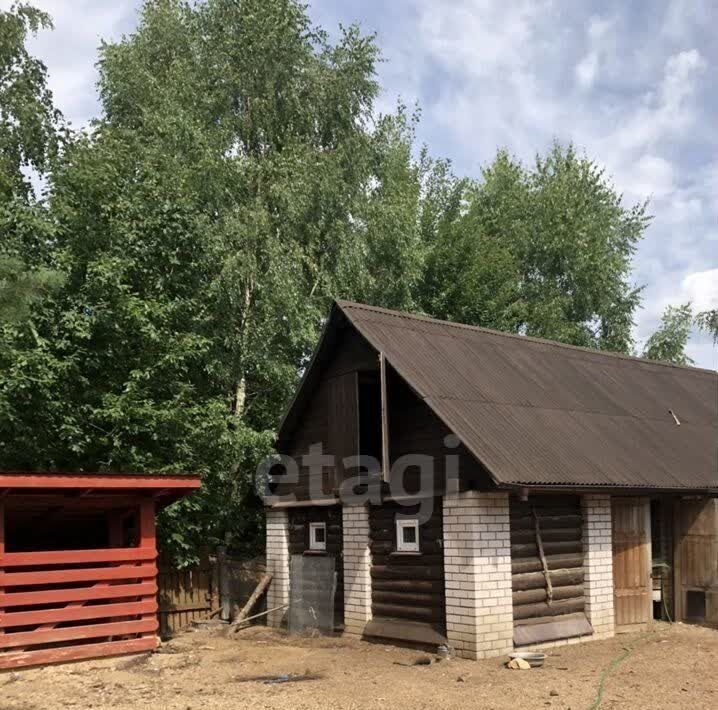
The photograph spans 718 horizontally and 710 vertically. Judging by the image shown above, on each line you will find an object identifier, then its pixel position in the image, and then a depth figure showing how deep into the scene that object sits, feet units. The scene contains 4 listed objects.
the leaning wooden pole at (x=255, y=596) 53.65
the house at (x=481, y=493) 41.96
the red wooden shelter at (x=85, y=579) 38.01
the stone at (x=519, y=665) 37.81
